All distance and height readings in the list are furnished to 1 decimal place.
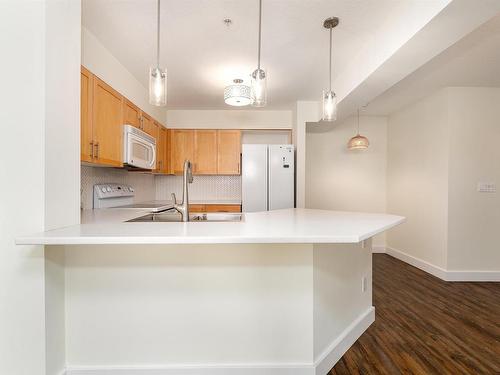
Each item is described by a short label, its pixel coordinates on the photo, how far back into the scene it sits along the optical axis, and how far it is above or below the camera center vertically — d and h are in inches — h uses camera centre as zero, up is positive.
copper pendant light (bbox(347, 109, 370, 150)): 147.4 +25.4
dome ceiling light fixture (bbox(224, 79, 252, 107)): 85.7 +31.3
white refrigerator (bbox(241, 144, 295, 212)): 141.6 +5.1
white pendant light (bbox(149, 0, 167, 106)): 58.5 +23.4
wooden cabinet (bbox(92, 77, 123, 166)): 83.1 +21.5
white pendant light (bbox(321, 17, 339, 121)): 76.5 +25.9
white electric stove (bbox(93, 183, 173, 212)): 105.7 -5.2
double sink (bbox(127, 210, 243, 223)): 87.4 -11.1
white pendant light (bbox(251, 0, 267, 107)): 62.7 +24.8
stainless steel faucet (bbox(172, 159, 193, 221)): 77.8 -4.8
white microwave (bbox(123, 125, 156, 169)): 100.2 +16.1
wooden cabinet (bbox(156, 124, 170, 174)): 145.6 +19.5
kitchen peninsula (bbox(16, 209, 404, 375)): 57.4 -27.5
